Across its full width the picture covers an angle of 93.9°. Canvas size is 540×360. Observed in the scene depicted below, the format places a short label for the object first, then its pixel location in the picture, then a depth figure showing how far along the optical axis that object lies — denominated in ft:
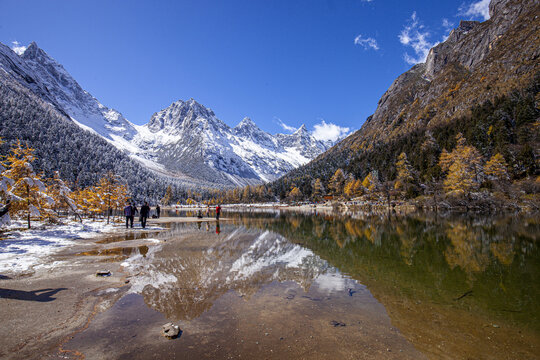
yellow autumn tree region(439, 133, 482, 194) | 184.65
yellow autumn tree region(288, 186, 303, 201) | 457.68
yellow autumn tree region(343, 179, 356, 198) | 347.97
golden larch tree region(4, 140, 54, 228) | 64.39
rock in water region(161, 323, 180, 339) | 18.78
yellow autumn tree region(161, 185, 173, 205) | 597.11
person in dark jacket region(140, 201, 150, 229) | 94.43
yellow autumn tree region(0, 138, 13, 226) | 48.80
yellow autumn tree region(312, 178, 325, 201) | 429.09
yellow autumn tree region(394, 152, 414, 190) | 265.58
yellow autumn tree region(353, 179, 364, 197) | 345.31
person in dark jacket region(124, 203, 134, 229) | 91.76
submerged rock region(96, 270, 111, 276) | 34.32
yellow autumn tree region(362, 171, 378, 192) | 298.72
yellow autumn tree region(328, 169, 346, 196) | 394.36
